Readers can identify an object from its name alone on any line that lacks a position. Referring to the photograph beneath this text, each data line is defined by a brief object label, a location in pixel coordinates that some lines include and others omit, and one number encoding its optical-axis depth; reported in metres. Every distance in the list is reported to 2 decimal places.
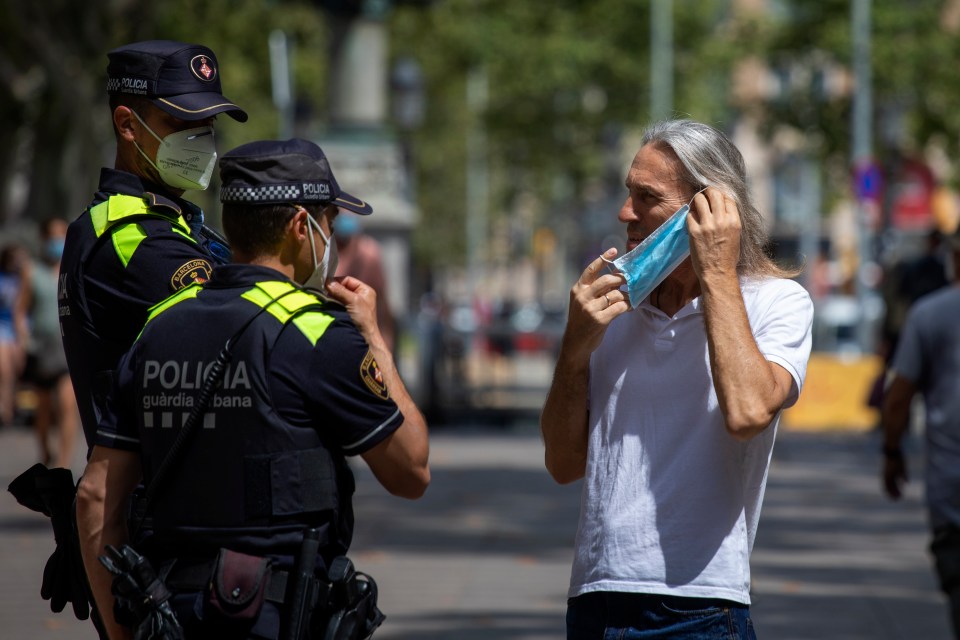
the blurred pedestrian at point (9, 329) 35.78
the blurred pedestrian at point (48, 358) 25.05
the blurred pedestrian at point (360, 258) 22.56
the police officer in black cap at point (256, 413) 6.61
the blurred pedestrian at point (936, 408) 11.91
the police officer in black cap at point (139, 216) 7.61
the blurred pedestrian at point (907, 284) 27.69
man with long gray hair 6.96
